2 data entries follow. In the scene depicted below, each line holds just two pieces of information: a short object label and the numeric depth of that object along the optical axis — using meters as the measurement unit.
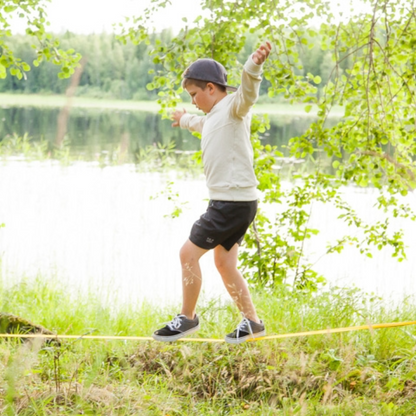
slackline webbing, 5.72
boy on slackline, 5.84
